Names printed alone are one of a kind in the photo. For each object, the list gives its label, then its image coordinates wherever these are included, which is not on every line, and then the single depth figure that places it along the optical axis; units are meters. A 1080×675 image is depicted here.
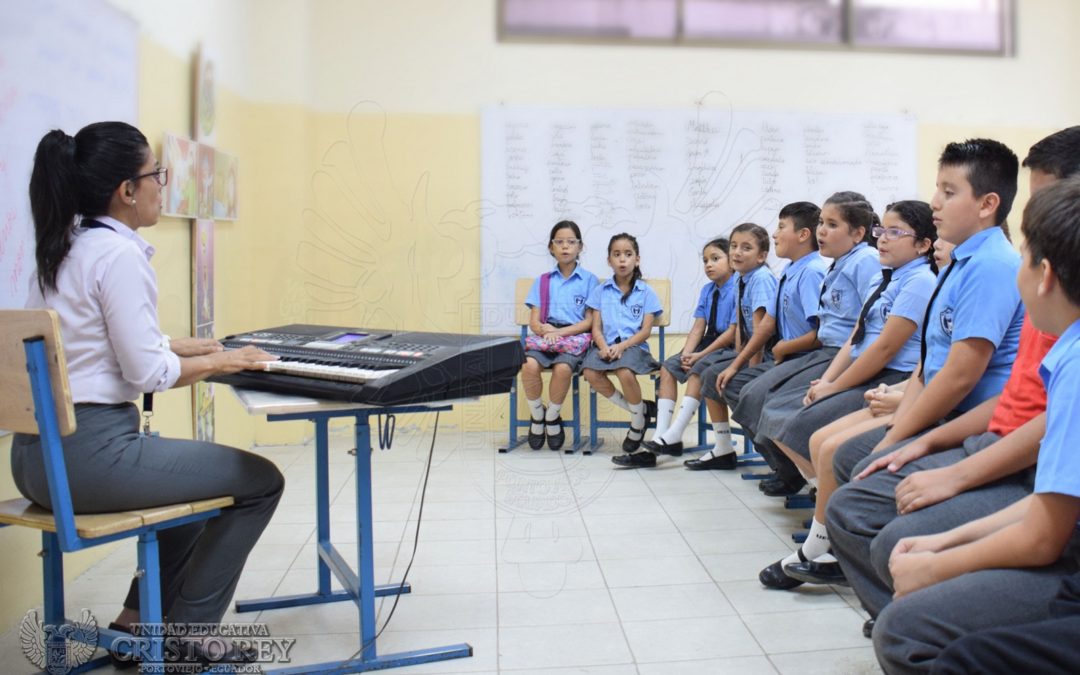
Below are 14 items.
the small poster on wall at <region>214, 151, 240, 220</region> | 4.27
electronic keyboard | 2.09
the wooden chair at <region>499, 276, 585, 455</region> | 4.99
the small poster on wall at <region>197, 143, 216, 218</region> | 4.00
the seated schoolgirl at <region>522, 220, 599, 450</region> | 4.97
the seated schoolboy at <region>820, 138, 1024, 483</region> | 2.12
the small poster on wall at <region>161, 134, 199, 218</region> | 3.59
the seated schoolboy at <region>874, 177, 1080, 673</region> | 1.35
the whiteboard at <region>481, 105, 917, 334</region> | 5.44
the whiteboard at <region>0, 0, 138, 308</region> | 2.42
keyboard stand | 2.10
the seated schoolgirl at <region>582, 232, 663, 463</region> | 4.84
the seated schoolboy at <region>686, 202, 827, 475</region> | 3.73
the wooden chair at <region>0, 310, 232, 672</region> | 1.74
